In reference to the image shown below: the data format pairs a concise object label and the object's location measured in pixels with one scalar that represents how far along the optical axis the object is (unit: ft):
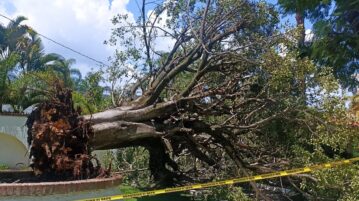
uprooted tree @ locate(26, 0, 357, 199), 29.27
